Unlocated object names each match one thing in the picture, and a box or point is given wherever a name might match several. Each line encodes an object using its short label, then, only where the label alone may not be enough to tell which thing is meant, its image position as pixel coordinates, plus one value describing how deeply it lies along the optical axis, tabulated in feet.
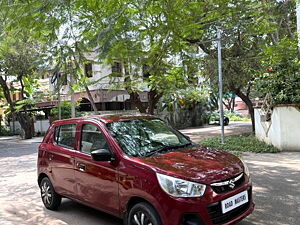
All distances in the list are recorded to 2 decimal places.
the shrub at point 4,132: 101.40
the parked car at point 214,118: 98.20
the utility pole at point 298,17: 38.66
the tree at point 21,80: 69.05
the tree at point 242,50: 37.27
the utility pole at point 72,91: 28.21
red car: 11.11
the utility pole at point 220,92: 37.35
